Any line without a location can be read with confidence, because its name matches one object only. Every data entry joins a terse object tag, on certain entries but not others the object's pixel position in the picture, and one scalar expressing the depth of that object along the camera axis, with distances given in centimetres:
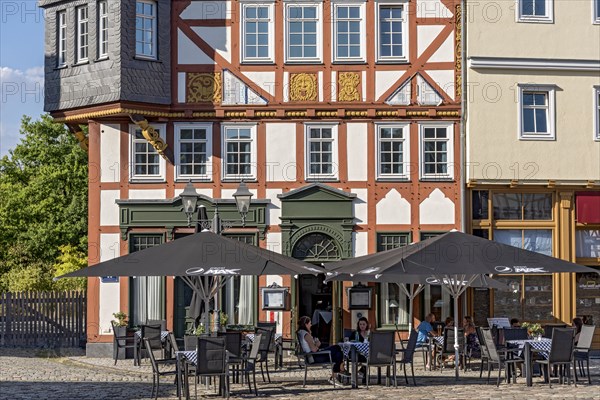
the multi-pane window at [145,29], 2745
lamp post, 2161
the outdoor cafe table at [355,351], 1958
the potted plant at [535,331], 2150
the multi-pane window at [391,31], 2817
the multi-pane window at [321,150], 2794
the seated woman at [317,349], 2020
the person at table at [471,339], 2333
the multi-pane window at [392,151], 2798
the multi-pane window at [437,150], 2808
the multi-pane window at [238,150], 2791
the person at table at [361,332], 2064
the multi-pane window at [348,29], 2812
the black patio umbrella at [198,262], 1792
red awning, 2816
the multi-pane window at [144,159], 2784
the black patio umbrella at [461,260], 1850
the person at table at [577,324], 2400
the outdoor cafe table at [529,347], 1999
